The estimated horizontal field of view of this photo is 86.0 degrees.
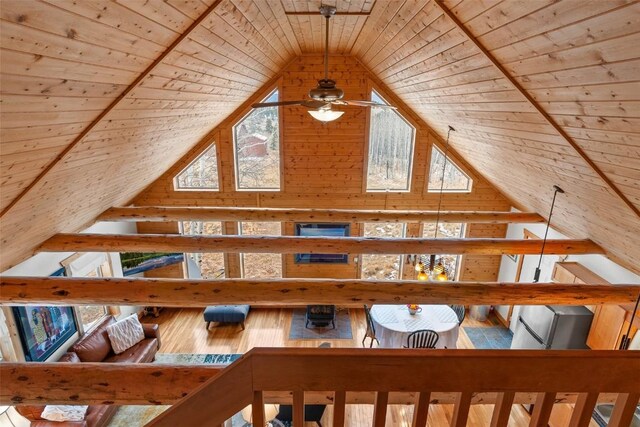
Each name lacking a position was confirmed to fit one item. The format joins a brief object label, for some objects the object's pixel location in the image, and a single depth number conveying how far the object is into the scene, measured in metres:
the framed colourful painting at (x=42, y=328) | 4.55
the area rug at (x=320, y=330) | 6.68
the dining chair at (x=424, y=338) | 4.62
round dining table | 4.73
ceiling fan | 2.83
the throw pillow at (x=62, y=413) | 4.07
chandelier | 4.70
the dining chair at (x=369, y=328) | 5.22
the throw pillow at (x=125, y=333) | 5.60
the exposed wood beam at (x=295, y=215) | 5.35
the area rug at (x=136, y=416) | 4.70
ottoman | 6.72
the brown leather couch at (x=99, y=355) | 4.12
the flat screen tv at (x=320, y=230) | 7.36
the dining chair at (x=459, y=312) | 5.42
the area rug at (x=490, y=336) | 6.52
